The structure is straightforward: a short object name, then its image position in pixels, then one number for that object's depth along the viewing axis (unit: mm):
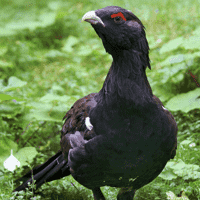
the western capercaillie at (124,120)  5504
